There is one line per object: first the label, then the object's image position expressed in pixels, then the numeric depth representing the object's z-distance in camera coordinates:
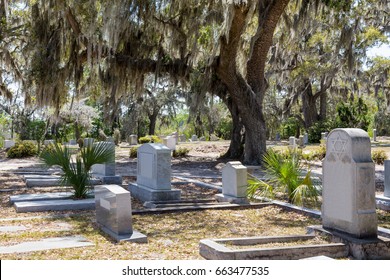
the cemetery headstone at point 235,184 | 9.52
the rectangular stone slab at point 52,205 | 8.59
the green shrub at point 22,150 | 23.61
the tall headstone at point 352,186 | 5.81
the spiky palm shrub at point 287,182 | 8.99
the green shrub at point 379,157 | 18.22
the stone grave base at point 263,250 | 4.98
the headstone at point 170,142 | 24.94
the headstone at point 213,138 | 41.86
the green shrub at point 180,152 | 23.34
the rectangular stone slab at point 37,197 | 9.41
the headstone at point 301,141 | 29.74
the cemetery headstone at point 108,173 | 12.12
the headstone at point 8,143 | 28.42
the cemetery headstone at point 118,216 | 6.20
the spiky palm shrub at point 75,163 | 9.57
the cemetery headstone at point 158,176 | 9.49
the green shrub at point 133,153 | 22.77
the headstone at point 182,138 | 39.59
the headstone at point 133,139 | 35.94
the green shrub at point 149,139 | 24.94
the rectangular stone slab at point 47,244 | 5.58
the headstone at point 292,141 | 28.17
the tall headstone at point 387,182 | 9.42
